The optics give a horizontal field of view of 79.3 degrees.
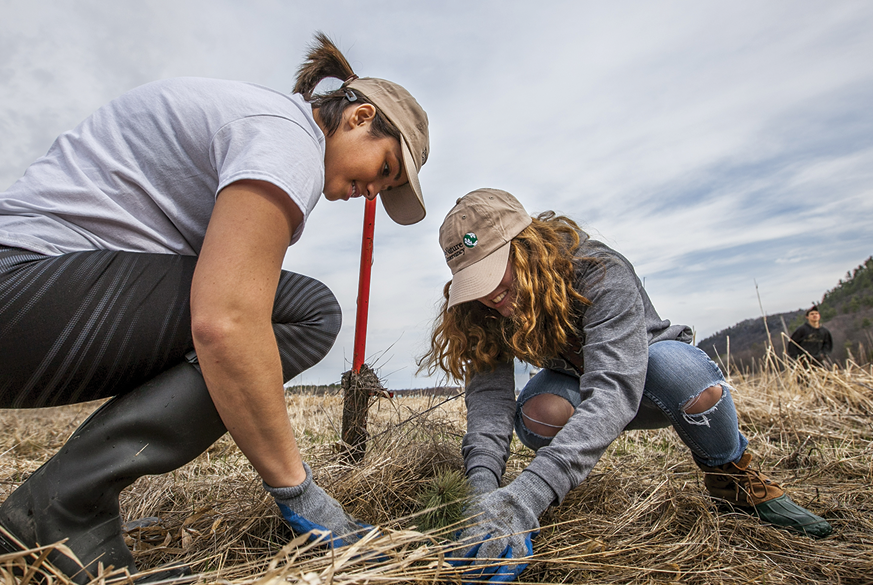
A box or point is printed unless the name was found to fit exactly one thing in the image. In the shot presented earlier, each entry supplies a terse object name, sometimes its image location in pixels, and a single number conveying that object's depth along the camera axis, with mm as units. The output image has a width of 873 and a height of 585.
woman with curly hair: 1598
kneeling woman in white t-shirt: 995
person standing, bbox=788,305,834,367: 10203
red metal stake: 2350
